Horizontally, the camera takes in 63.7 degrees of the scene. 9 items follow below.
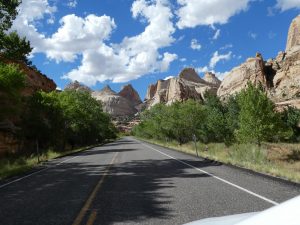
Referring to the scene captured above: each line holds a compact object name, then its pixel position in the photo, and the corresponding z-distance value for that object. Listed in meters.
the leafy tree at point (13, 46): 13.85
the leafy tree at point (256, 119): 27.64
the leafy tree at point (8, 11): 13.64
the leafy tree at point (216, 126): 36.78
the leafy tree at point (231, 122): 36.14
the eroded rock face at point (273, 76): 66.97
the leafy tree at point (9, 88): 21.26
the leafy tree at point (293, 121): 40.41
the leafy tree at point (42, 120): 27.39
